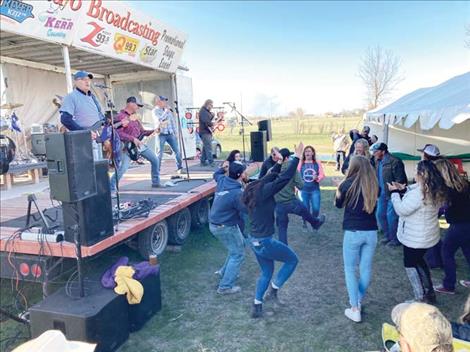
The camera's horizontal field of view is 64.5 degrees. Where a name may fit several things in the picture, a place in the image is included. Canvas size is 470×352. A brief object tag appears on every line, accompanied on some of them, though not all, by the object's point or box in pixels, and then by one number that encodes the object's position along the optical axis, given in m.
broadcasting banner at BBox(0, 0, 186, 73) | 6.94
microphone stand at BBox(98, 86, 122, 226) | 4.41
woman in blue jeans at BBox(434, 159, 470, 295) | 3.94
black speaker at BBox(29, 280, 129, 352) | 3.03
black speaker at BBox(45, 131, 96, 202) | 3.36
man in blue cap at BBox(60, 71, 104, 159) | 4.46
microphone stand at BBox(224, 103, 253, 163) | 8.93
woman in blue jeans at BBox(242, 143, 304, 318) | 3.74
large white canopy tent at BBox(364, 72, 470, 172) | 5.33
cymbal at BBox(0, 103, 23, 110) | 9.72
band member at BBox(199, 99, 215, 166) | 8.40
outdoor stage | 3.65
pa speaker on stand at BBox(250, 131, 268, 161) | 8.98
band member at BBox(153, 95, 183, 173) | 6.98
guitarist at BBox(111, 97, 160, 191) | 5.52
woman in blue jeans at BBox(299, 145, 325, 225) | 6.51
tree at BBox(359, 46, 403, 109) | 26.55
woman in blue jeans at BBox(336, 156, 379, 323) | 3.56
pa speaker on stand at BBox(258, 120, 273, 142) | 9.73
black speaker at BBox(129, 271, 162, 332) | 3.67
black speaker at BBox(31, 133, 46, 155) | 5.96
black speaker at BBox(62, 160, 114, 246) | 3.50
